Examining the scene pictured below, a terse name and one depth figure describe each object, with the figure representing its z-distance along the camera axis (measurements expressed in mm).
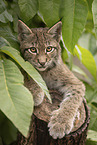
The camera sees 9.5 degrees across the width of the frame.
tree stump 1658
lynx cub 1666
